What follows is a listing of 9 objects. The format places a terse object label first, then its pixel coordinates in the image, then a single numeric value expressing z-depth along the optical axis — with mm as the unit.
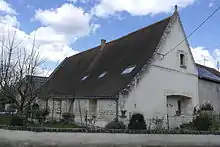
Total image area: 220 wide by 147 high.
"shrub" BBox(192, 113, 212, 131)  14381
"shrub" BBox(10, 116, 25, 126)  10938
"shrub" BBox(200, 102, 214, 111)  20656
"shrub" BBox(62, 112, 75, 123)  18280
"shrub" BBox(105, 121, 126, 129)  14062
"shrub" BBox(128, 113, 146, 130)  12460
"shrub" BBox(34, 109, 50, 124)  16589
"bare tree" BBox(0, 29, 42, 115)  16125
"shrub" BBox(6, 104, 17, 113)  19172
